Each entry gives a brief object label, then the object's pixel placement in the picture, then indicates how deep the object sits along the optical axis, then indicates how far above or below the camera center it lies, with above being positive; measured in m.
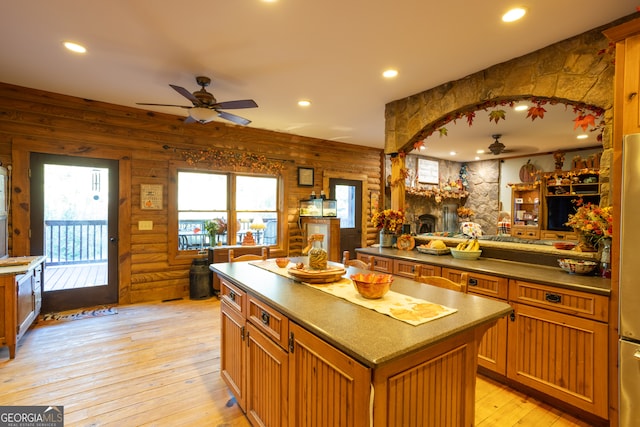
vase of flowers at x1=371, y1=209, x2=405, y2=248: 3.85 -0.16
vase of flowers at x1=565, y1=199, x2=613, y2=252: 2.11 -0.09
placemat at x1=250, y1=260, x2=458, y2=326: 1.40 -0.47
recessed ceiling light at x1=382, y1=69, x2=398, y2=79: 3.11 +1.41
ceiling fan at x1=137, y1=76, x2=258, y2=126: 3.11 +1.09
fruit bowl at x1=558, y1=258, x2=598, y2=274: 2.27 -0.40
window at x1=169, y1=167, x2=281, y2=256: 4.90 +0.04
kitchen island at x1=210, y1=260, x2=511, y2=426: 1.11 -0.62
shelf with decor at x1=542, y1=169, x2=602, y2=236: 6.02 +0.35
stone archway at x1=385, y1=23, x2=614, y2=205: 2.21 +1.11
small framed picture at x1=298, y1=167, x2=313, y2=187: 5.98 +0.67
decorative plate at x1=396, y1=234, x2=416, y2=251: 3.75 -0.38
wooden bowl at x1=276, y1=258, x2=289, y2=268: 2.46 -0.41
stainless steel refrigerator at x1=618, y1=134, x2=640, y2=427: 1.54 -0.36
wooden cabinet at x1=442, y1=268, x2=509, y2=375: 2.40 -0.95
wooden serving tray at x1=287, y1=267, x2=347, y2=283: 1.99 -0.41
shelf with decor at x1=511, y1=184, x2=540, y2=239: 6.88 +0.02
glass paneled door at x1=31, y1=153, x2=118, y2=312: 3.92 -0.23
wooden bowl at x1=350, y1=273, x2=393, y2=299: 1.62 -0.40
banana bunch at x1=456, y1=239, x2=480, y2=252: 3.14 -0.35
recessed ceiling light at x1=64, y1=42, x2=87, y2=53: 2.68 +1.44
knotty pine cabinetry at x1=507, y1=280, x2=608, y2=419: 1.97 -0.91
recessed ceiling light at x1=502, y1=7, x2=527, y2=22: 2.11 +1.38
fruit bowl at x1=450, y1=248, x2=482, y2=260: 3.07 -0.43
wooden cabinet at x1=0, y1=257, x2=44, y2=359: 2.70 -0.84
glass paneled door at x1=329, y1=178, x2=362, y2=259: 6.54 +0.01
